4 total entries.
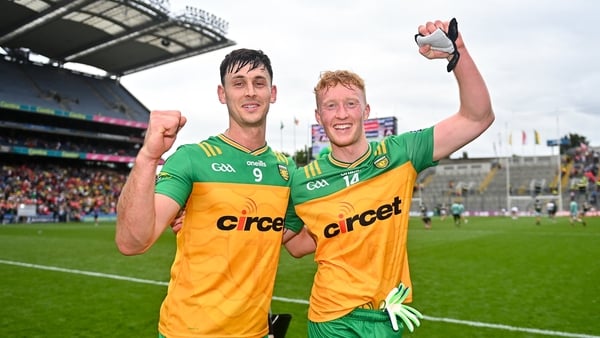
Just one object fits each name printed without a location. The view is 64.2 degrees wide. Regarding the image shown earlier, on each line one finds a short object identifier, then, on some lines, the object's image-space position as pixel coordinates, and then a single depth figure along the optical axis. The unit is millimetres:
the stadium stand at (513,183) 50719
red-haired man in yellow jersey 2680
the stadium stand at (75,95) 38469
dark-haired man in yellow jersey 2588
